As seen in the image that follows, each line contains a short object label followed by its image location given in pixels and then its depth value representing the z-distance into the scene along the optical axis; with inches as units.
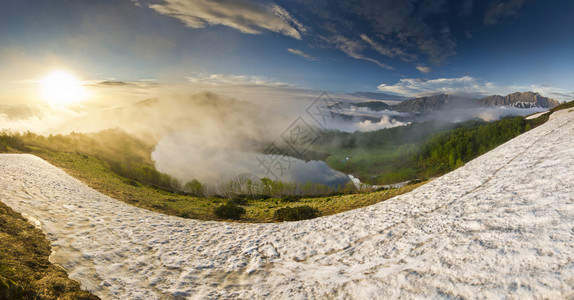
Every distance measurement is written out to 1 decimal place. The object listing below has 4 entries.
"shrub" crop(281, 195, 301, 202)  1744.6
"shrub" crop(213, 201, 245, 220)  944.9
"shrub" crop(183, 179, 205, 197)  4124.0
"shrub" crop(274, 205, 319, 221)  786.3
